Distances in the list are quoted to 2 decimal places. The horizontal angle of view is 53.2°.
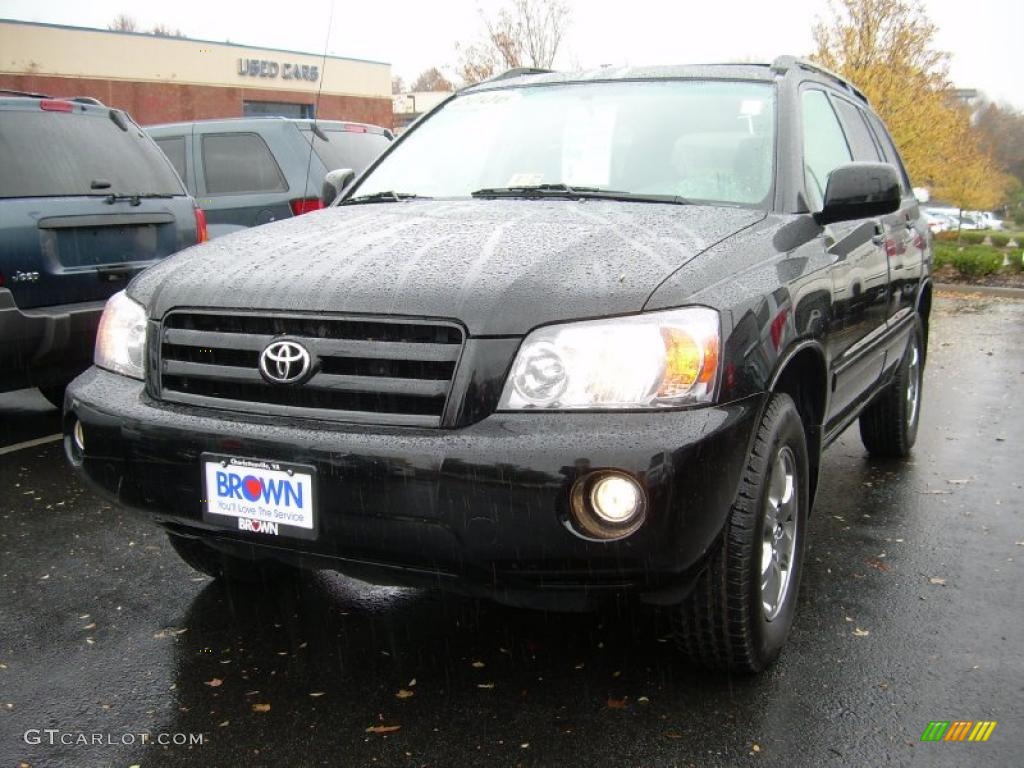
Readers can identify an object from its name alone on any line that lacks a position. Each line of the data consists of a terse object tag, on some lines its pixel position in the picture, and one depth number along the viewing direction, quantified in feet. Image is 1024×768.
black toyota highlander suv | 7.68
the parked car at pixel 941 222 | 160.04
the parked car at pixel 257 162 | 27.86
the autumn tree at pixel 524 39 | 84.07
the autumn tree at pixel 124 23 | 157.10
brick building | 90.61
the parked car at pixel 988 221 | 221.87
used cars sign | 105.60
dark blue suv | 16.57
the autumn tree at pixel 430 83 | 120.67
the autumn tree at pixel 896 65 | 70.59
